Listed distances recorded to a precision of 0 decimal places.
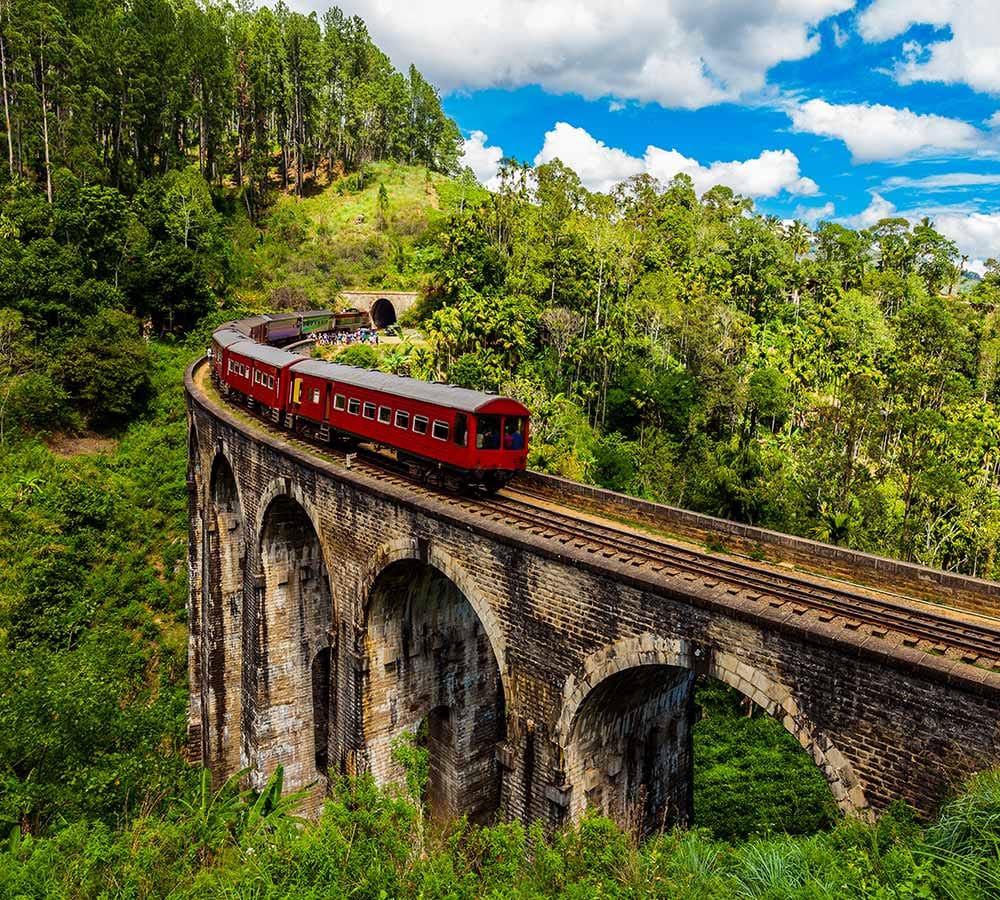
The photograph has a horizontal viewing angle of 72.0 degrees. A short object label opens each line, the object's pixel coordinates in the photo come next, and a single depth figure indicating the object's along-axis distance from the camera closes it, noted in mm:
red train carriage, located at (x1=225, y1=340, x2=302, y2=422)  23125
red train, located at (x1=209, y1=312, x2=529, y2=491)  15711
